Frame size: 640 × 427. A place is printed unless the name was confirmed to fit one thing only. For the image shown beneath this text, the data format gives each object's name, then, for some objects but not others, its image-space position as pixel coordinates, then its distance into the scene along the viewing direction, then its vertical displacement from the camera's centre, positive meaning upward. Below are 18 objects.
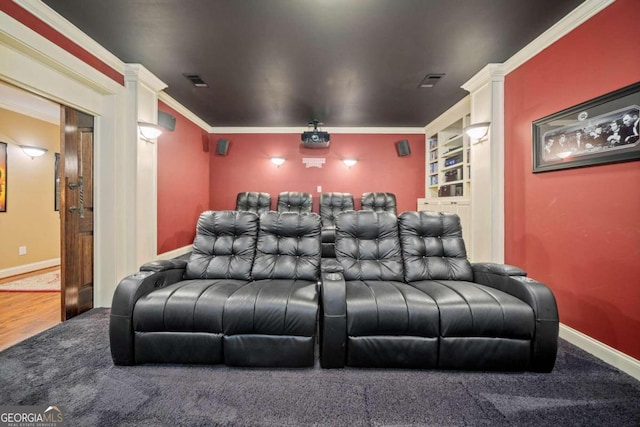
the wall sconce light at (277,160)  4.89 +1.01
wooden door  2.28 -0.01
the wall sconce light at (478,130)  2.78 +0.94
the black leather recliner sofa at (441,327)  1.49 -0.70
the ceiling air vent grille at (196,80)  2.90 +1.59
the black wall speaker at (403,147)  4.85 +1.26
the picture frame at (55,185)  4.21 +0.45
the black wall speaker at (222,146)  4.84 +1.28
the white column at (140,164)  2.67 +0.53
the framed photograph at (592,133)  1.58 +0.58
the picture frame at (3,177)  3.60 +0.50
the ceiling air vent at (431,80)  2.90 +1.59
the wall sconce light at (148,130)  2.68 +0.90
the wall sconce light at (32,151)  3.80 +0.95
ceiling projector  4.51 +1.37
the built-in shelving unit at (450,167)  3.52 +0.74
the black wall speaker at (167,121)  3.31 +1.25
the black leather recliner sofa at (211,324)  1.53 -0.70
